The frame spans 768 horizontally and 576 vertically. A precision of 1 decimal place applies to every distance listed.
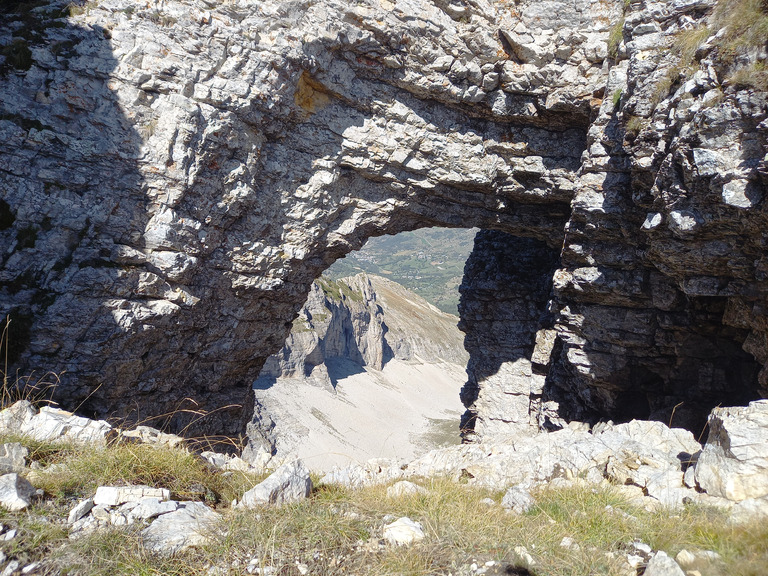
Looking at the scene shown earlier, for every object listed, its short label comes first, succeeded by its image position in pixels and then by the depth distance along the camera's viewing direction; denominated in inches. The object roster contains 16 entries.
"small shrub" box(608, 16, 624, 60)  483.2
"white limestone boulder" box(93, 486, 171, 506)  195.9
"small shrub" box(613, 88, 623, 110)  463.2
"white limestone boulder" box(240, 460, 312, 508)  216.1
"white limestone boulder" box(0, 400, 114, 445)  246.1
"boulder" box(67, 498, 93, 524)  180.7
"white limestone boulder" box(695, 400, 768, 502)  226.9
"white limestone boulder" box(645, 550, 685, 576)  163.0
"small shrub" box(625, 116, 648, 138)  430.7
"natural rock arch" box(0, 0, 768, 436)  427.2
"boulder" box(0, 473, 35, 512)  175.5
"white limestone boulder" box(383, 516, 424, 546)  191.2
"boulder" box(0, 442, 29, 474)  204.4
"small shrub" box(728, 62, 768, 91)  323.3
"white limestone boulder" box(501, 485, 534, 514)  244.8
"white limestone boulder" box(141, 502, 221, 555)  173.6
